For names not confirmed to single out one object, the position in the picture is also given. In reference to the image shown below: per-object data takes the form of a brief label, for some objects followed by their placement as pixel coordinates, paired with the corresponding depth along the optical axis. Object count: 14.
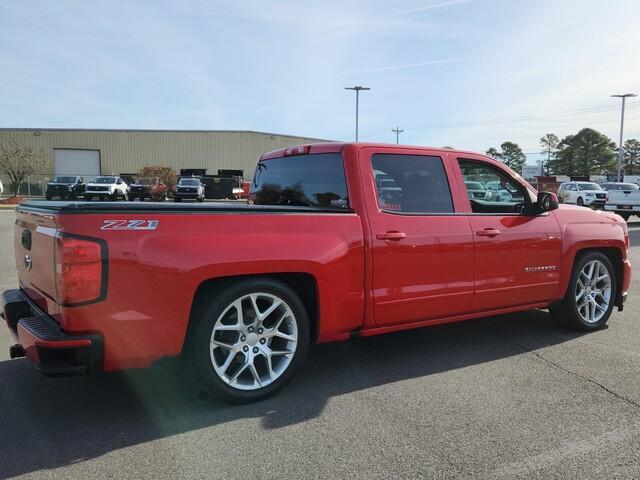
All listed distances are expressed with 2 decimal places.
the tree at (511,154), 100.94
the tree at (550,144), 94.62
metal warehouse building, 54.09
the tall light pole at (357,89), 39.94
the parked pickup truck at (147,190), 34.22
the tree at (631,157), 91.69
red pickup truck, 3.01
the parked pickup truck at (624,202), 22.41
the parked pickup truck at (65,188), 31.79
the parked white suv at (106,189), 32.38
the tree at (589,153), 84.50
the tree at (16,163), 38.03
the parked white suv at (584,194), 28.92
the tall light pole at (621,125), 50.52
